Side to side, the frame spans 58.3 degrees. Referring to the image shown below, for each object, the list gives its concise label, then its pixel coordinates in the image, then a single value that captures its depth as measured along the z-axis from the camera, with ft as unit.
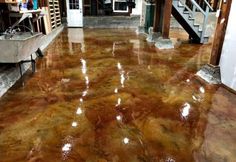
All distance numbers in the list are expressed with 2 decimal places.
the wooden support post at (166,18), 20.83
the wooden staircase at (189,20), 23.02
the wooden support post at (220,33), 12.75
